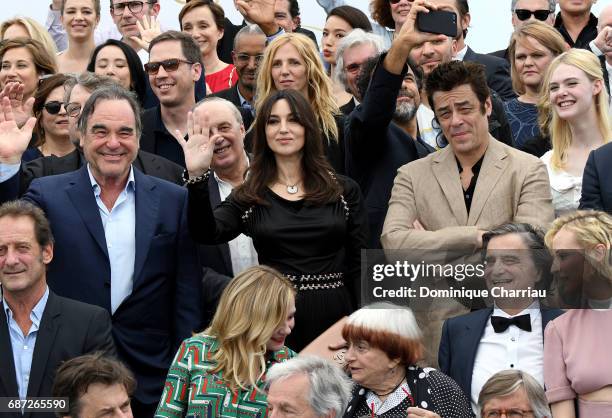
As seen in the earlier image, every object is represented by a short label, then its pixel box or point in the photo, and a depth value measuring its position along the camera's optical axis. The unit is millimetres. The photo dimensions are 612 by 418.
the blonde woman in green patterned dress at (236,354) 13781
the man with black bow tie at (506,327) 13961
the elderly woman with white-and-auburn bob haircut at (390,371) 13437
